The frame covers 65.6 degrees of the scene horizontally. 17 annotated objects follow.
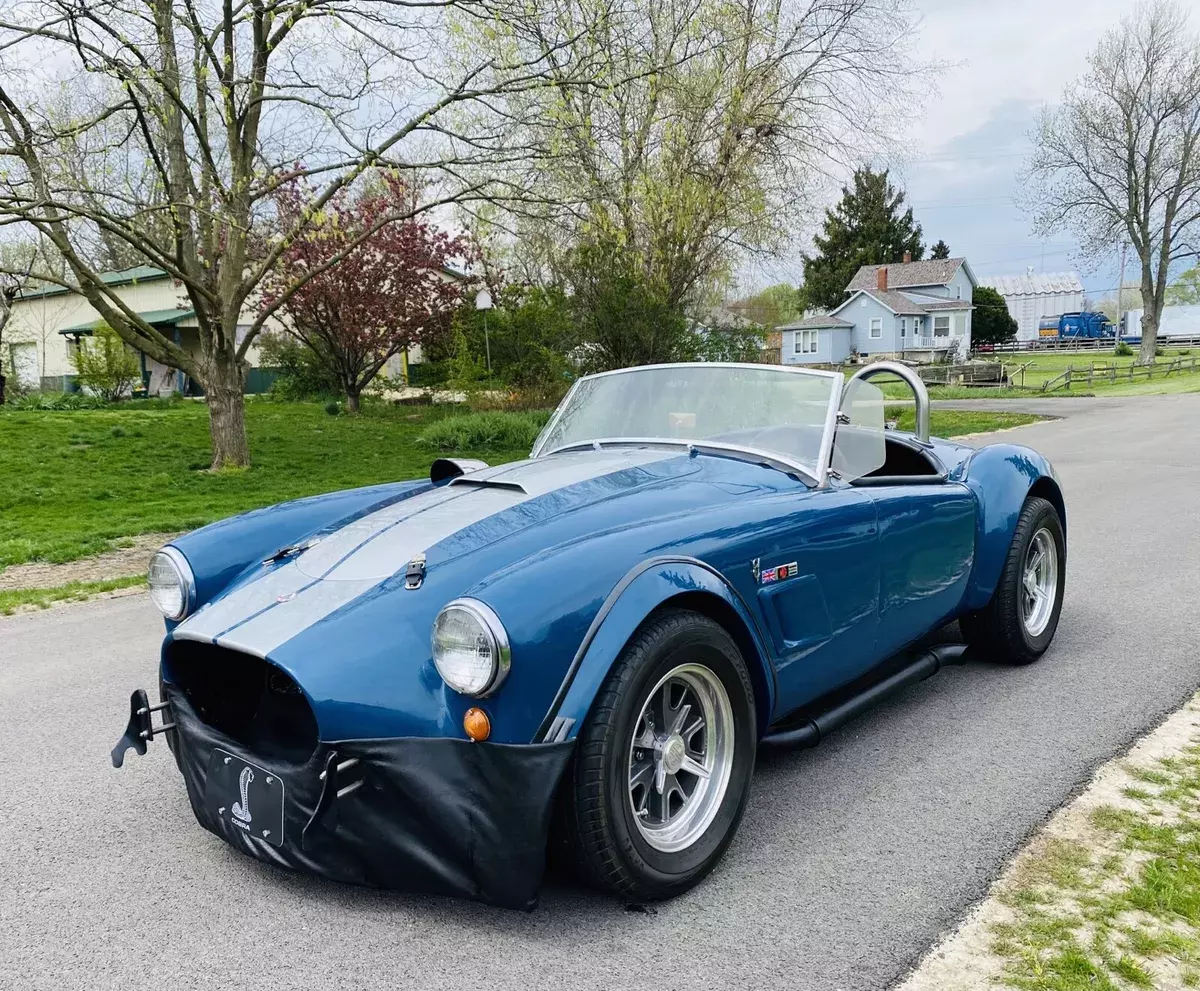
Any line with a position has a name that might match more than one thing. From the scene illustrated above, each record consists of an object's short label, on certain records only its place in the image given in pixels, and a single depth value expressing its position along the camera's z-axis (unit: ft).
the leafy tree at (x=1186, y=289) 256.52
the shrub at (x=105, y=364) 81.97
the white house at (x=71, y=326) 102.68
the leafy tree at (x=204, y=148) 33.47
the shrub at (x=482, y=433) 54.80
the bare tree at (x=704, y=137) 52.01
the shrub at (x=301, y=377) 88.58
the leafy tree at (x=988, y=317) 211.82
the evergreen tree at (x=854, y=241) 211.61
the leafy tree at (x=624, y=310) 56.39
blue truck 241.76
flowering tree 72.49
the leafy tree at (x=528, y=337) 63.21
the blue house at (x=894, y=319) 192.65
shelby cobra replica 7.41
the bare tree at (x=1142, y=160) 133.18
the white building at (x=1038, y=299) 292.81
